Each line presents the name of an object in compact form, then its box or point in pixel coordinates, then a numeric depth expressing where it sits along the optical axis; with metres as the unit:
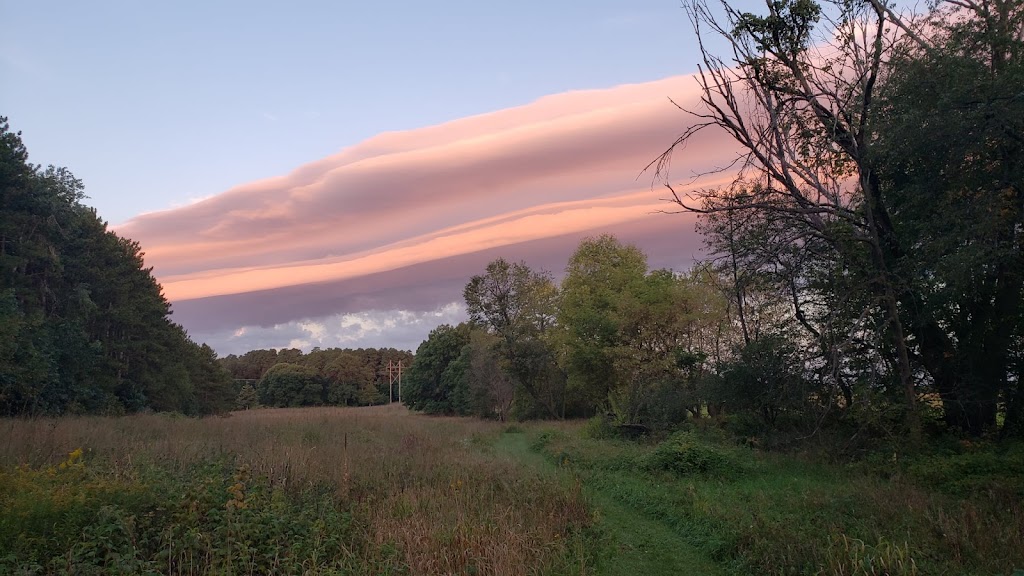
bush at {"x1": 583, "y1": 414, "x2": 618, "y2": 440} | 26.08
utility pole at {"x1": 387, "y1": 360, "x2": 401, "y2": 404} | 97.31
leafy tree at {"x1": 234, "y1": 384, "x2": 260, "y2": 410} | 86.94
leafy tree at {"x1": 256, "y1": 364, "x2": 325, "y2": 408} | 85.56
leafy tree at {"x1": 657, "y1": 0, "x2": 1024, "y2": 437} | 12.06
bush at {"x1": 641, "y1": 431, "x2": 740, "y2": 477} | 14.40
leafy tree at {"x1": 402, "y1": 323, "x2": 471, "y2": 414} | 67.19
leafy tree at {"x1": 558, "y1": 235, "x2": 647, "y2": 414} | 34.47
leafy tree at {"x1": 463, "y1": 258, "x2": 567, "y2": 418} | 43.94
